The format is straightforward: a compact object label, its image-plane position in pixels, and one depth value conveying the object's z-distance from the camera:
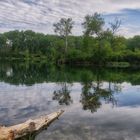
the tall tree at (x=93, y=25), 43.21
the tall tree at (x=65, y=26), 46.90
